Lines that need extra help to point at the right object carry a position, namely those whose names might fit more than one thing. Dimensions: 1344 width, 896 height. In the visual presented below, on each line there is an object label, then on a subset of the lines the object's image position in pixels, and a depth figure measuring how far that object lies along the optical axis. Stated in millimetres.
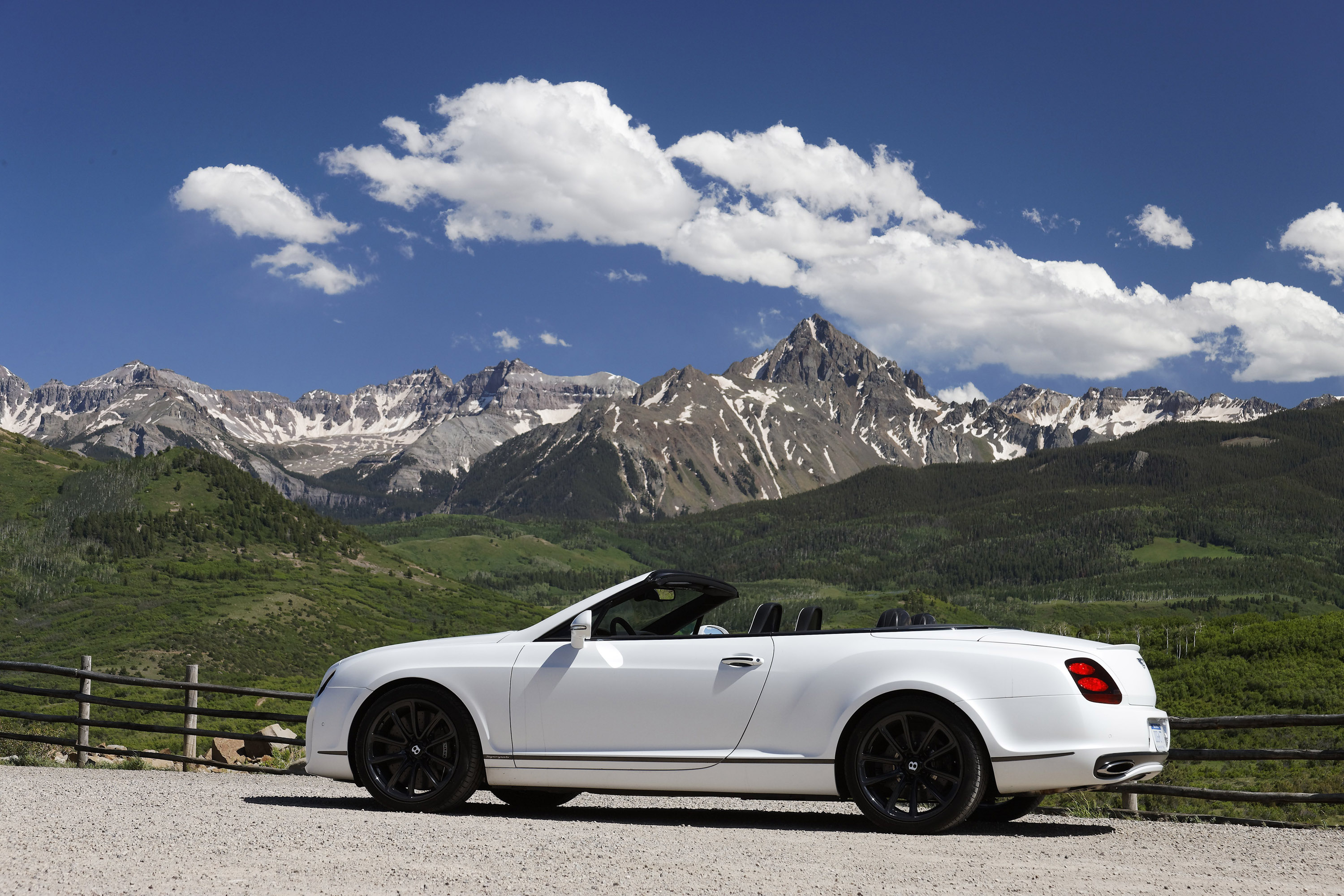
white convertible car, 7324
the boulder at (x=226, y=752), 17453
